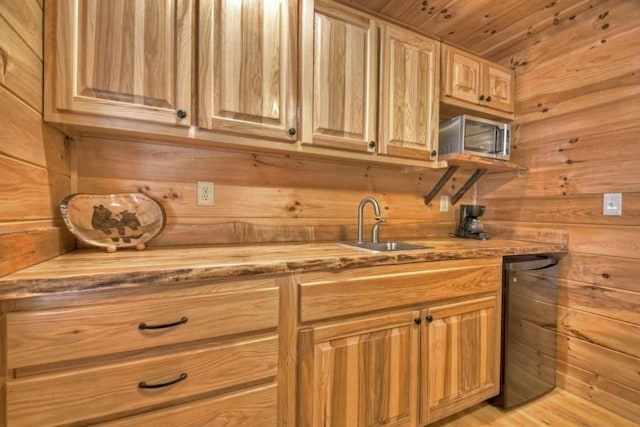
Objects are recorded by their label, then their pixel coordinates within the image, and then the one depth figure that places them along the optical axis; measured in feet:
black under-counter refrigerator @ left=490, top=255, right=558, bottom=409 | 5.08
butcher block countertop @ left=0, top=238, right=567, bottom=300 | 2.44
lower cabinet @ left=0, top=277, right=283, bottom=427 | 2.41
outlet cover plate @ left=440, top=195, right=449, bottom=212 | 7.13
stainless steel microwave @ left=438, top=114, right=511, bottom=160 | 5.84
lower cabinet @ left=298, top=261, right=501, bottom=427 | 3.59
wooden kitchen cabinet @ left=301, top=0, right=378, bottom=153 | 4.50
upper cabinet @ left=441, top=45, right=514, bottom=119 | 5.79
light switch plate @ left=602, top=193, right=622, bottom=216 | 5.13
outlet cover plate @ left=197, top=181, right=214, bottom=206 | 4.83
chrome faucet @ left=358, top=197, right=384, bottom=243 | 5.29
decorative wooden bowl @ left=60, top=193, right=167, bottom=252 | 3.71
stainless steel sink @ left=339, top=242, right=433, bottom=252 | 5.35
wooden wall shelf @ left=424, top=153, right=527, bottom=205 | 5.73
